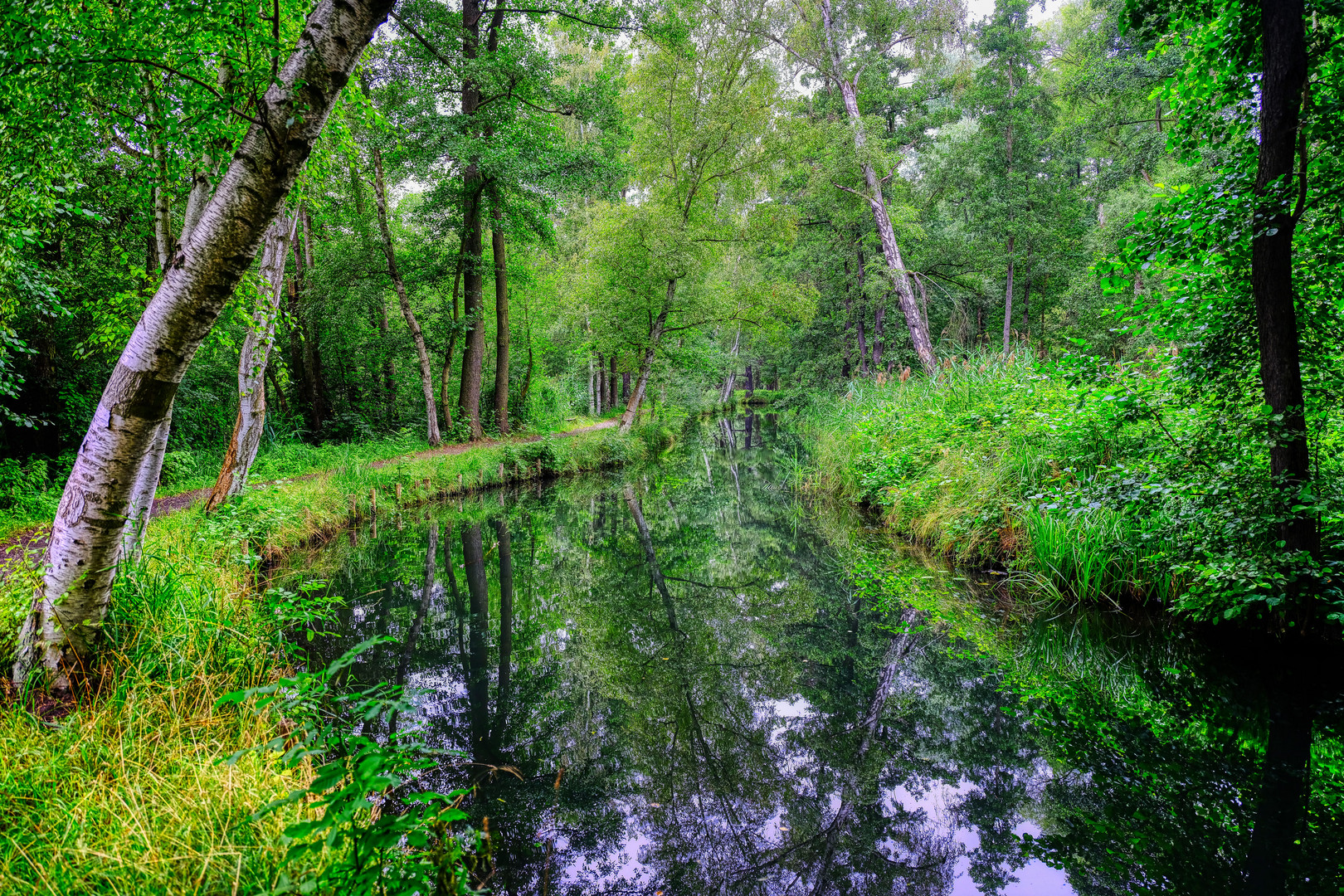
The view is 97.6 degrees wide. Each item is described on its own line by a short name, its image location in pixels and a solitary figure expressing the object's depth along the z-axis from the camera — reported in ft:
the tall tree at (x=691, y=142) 49.60
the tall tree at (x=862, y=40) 44.78
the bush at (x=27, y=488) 21.93
